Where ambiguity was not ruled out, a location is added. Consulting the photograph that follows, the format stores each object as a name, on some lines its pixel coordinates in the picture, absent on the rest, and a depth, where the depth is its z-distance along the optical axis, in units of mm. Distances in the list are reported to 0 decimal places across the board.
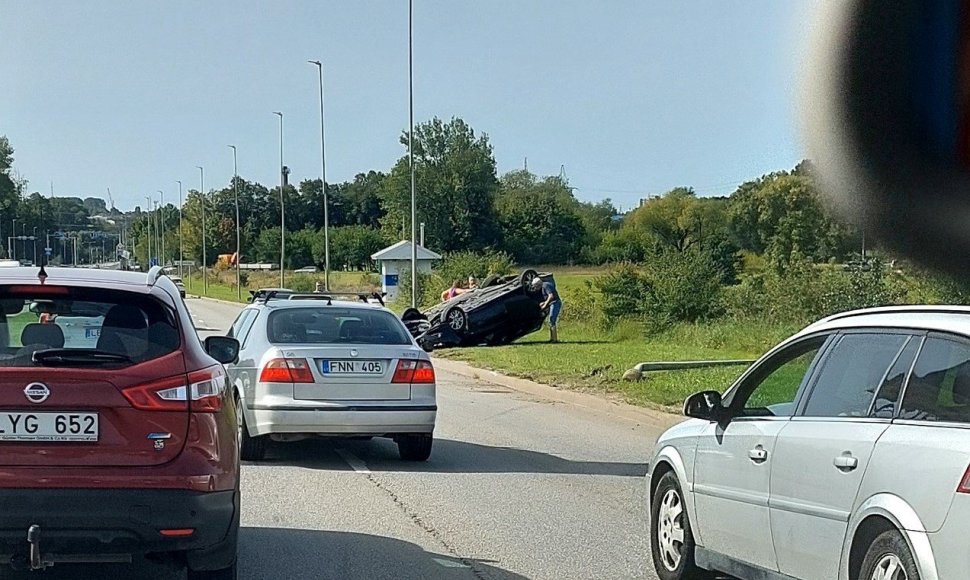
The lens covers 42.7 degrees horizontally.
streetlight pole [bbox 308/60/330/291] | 49594
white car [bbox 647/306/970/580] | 4590
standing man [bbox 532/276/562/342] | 29234
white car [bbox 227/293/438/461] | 11039
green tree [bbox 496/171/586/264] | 92688
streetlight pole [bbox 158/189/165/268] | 118938
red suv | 5578
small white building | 49750
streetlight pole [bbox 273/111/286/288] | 62531
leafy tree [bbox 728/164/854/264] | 47003
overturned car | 29062
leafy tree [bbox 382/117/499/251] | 103688
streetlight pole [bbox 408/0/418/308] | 36312
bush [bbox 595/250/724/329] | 33312
